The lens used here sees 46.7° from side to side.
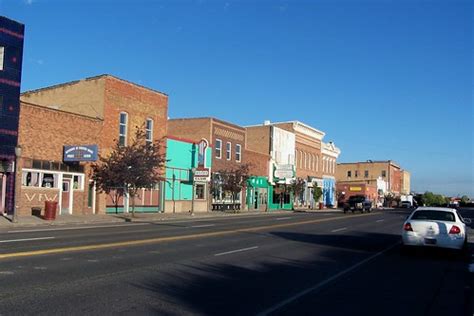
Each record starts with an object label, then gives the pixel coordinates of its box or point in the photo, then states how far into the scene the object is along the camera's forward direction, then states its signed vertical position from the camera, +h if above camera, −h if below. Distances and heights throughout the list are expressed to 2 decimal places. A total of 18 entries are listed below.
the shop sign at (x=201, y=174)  41.16 +1.71
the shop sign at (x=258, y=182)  56.08 +1.74
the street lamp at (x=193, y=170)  41.56 +1.97
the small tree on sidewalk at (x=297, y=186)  61.42 +1.52
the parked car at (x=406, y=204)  99.93 -0.21
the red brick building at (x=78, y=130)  30.00 +3.87
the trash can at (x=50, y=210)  27.34 -0.88
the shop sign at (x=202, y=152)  45.50 +3.74
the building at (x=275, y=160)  60.69 +4.49
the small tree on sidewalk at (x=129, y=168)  32.19 +1.55
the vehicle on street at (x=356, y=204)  54.00 -0.25
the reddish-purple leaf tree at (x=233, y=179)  46.69 +1.58
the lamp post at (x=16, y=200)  24.94 -0.40
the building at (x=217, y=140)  48.47 +5.24
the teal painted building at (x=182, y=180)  41.72 +1.28
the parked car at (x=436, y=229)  15.43 -0.73
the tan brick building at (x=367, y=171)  125.56 +6.98
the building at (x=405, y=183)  143.12 +5.38
